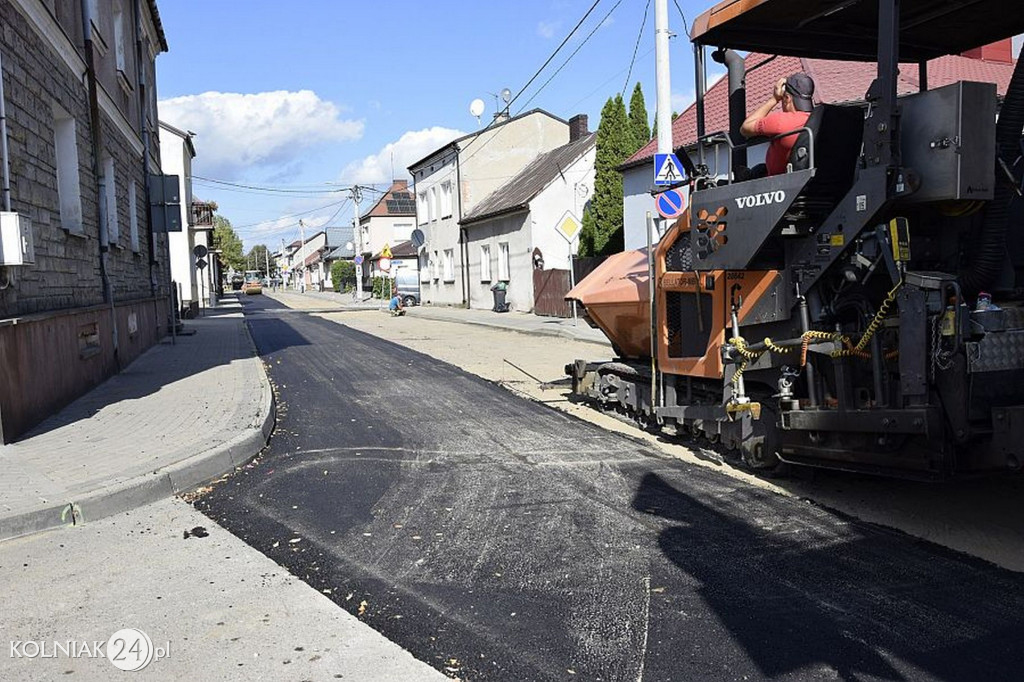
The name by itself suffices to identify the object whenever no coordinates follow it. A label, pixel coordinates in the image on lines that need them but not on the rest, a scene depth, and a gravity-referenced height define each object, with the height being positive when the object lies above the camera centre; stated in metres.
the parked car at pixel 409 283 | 43.19 +0.47
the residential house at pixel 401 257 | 53.58 +2.52
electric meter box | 6.94 +0.60
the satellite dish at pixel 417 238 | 36.16 +2.41
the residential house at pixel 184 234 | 32.34 +2.93
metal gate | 25.30 -0.21
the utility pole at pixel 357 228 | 48.86 +4.41
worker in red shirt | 5.32 +1.07
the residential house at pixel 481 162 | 35.22 +5.57
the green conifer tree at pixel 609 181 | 25.06 +3.21
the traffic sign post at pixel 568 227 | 19.38 +1.41
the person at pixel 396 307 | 32.50 -0.59
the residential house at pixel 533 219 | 28.03 +2.49
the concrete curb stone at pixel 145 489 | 5.00 -1.30
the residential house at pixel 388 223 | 66.94 +5.84
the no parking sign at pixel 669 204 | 12.89 +1.24
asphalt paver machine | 4.39 +0.06
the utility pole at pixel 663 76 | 12.75 +3.28
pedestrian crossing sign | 12.65 +1.79
